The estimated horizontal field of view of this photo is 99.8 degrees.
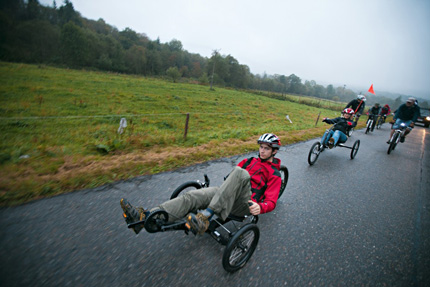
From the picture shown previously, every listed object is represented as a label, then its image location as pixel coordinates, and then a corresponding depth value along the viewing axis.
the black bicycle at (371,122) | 11.84
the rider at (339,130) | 5.89
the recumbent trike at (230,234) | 1.94
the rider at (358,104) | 9.14
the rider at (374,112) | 11.94
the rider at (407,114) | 7.74
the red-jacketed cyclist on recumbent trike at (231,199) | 2.04
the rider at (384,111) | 14.26
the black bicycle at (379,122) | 14.80
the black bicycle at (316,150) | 5.37
